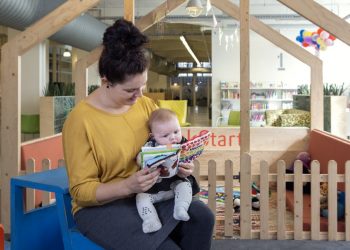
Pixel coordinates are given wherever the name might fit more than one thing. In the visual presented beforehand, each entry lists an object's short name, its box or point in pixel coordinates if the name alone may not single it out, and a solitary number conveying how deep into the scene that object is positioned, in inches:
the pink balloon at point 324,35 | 385.7
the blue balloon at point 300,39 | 428.4
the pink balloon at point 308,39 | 415.0
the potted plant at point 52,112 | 331.3
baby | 64.9
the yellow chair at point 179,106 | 456.1
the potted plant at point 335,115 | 294.4
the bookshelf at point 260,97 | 515.5
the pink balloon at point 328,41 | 386.0
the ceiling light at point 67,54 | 557.6
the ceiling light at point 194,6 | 284.5
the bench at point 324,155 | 166.1
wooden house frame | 151.0
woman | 61.7
